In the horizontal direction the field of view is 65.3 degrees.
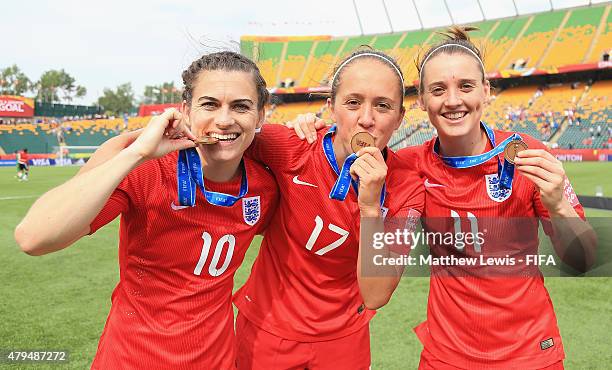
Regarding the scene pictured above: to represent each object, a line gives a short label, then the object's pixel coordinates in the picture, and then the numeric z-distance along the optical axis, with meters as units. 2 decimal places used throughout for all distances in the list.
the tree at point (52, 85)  87.29
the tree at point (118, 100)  91.19
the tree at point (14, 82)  82.38
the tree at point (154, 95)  98.85
